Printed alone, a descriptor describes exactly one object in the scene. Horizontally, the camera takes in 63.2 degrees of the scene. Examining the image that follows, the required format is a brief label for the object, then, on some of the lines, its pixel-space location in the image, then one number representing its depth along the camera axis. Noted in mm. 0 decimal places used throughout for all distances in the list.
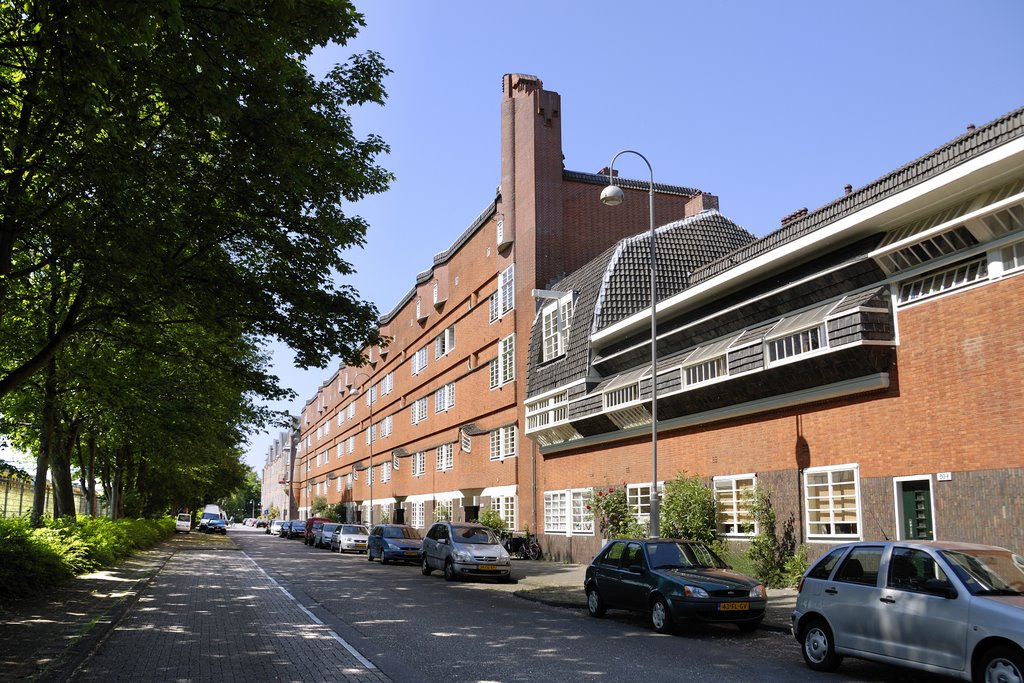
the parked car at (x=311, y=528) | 49712
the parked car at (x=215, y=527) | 69250
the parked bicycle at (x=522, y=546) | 30734
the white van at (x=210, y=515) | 70750
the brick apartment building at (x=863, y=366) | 13141
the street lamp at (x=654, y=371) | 17594
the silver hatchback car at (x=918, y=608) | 7414
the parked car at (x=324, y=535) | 45494
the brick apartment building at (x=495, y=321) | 33438
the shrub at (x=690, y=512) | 19719
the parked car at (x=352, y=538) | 39562
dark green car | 11977
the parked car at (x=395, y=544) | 30656
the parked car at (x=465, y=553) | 22062
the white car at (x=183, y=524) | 67875
